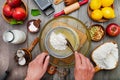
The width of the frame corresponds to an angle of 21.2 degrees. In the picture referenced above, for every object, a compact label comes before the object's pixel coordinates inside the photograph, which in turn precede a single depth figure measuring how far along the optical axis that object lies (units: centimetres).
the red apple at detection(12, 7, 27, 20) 111
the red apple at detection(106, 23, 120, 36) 112
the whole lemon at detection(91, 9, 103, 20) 110
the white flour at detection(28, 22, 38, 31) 113
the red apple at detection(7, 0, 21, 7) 110
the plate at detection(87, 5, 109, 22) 113
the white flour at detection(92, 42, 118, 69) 111
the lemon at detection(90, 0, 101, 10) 110
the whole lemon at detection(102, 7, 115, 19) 110
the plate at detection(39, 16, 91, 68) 107
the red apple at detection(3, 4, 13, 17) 112
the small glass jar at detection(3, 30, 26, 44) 109
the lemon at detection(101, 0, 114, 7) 110
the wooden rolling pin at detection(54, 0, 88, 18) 113
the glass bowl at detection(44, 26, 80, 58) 104
